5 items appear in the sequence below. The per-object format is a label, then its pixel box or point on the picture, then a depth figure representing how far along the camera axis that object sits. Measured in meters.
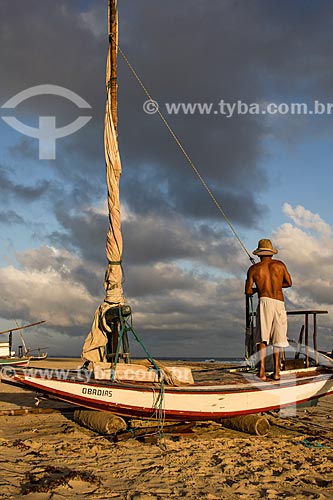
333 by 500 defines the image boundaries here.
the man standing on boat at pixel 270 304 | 9.79
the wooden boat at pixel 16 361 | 29.38
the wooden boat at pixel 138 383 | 9.19
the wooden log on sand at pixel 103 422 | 9.17
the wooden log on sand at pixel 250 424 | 9.65
